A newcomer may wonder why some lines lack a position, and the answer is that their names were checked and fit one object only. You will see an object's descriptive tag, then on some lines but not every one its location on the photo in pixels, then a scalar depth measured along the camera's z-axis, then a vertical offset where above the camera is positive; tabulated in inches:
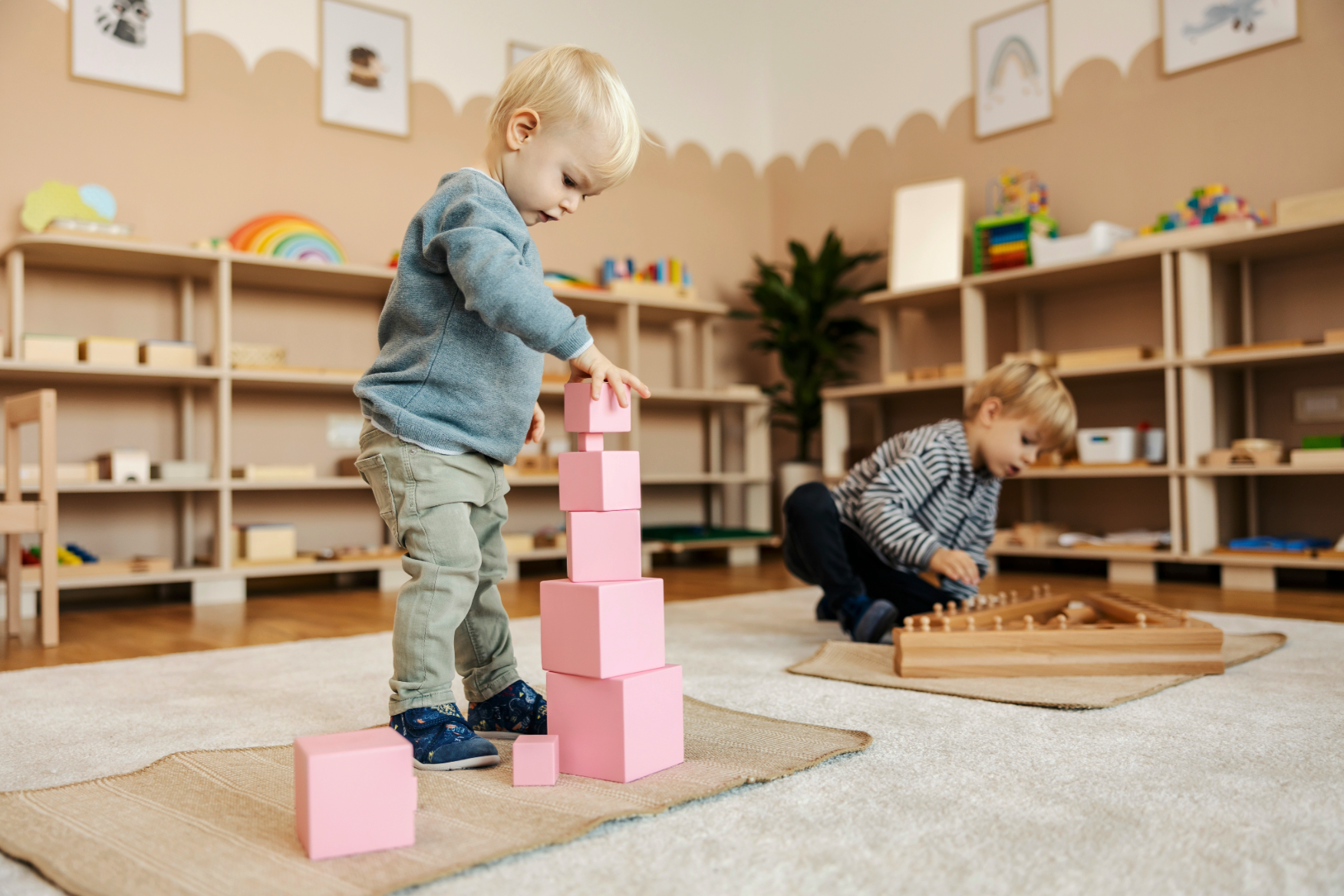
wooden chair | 83.2 -2.4
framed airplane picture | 126.3 +57.1
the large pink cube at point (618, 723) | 40.6 -10.6
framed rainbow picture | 149.7 +61.5
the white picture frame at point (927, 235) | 149.8 +36.0
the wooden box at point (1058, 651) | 62.1 -11.7
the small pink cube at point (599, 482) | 43.8 -0.4
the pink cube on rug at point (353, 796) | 32.6 -10.7
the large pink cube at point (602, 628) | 41.1 -6.6
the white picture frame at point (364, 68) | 144.7 +61.1
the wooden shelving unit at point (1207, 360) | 119.3 +12.5
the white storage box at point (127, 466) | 118.5 +1.7
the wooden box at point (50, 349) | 113.6 +15.4
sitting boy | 76.2 -2.9
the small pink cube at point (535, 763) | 40.5 -11.9
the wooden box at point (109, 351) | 116.8 +15.4
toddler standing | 43.8 +5.7
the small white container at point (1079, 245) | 131.4 +29.7
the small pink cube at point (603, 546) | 43.5 -3.2
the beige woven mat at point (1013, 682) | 55.4 -13.1
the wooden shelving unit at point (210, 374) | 118.3 +13.0
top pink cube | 44.5 +2.8
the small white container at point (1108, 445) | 128.1 +2.6
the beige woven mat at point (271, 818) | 31.1 -12.5
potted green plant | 167.0 +24.2
